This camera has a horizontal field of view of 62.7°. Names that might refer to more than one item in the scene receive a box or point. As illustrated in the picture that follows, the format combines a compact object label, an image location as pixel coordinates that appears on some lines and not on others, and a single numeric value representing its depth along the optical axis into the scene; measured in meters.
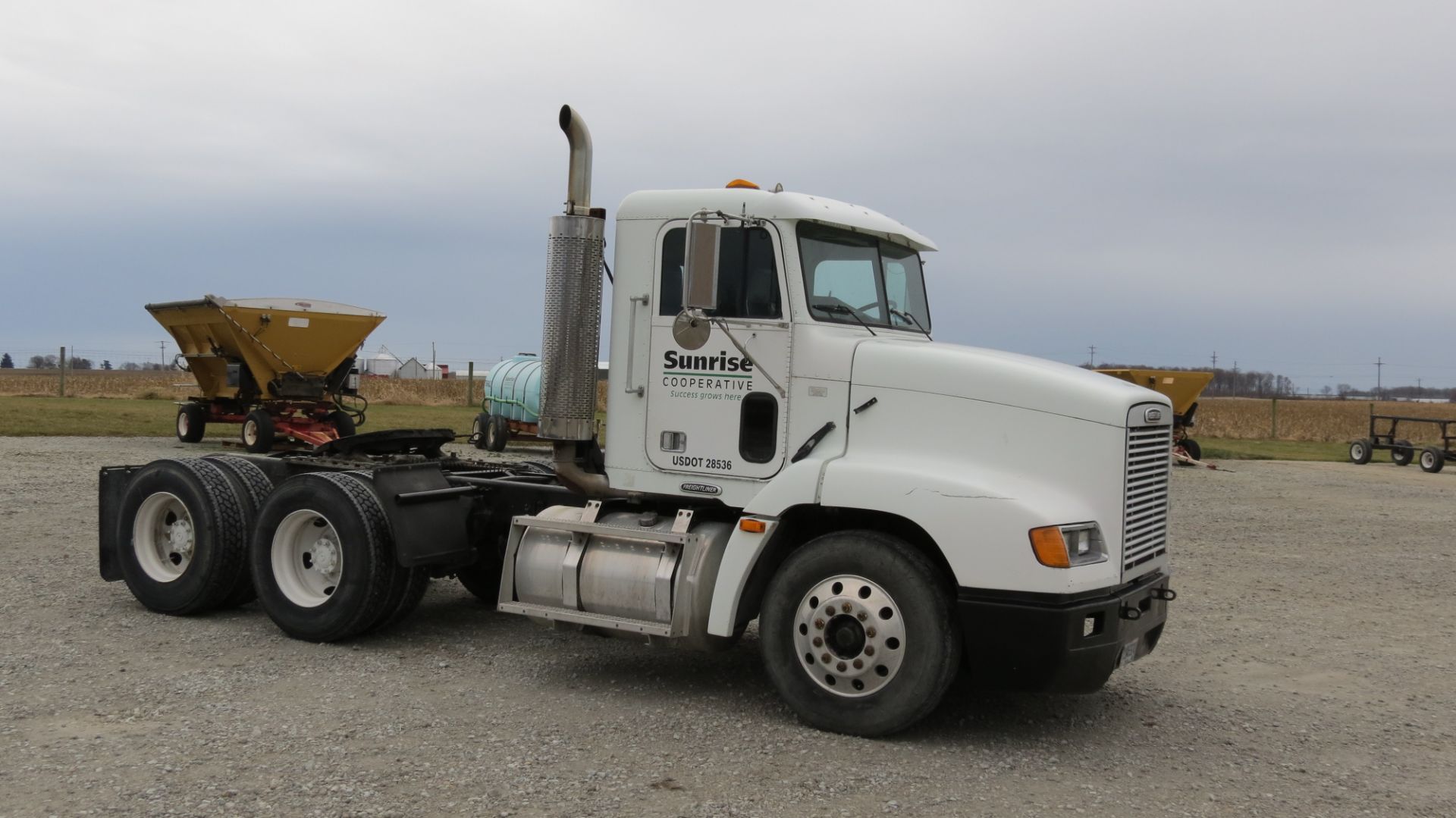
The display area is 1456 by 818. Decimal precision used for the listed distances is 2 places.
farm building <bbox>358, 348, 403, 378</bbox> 83.81
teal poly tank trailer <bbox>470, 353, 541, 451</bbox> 22.66
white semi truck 5.78
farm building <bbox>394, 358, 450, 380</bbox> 79.00
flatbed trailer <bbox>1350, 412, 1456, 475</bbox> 27.02
